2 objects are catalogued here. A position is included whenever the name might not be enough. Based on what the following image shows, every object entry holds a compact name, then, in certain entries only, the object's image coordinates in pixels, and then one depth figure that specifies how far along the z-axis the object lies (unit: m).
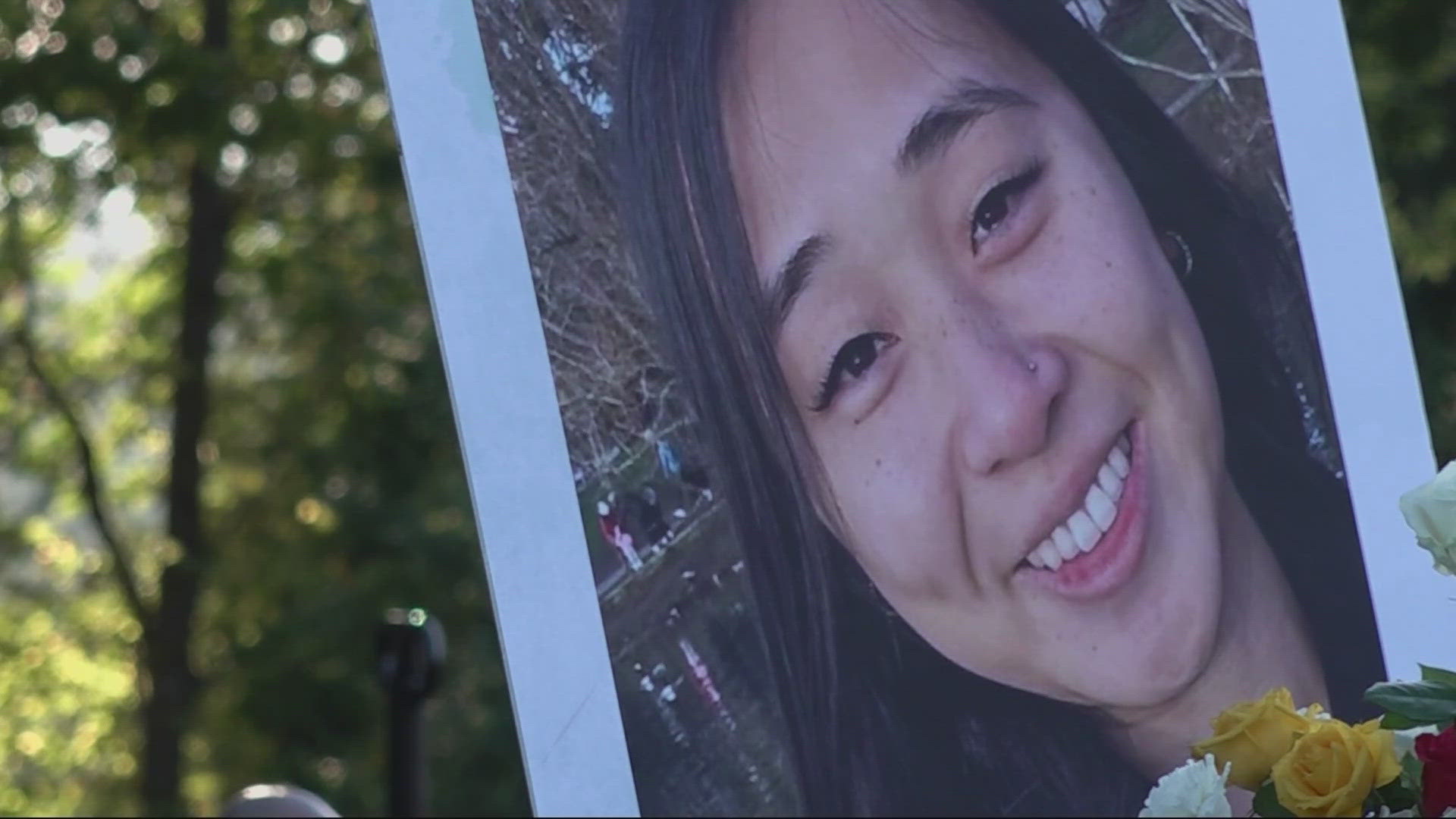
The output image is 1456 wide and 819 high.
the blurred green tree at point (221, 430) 5.34
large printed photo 1.90
